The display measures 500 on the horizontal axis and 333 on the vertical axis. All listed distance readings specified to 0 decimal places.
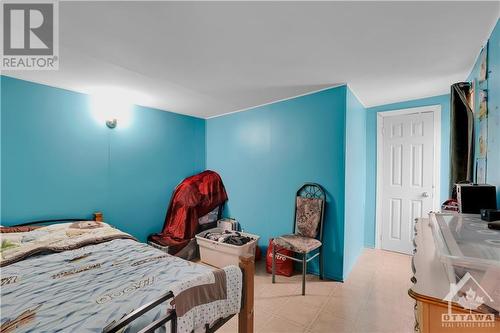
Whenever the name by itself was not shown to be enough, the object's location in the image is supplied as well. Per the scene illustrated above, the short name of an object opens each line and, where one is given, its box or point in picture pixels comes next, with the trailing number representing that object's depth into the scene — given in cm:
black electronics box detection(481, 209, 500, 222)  134
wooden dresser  71
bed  112
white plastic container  301
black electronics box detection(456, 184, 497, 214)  154
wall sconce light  304
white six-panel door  326
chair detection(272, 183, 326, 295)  262
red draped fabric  342
